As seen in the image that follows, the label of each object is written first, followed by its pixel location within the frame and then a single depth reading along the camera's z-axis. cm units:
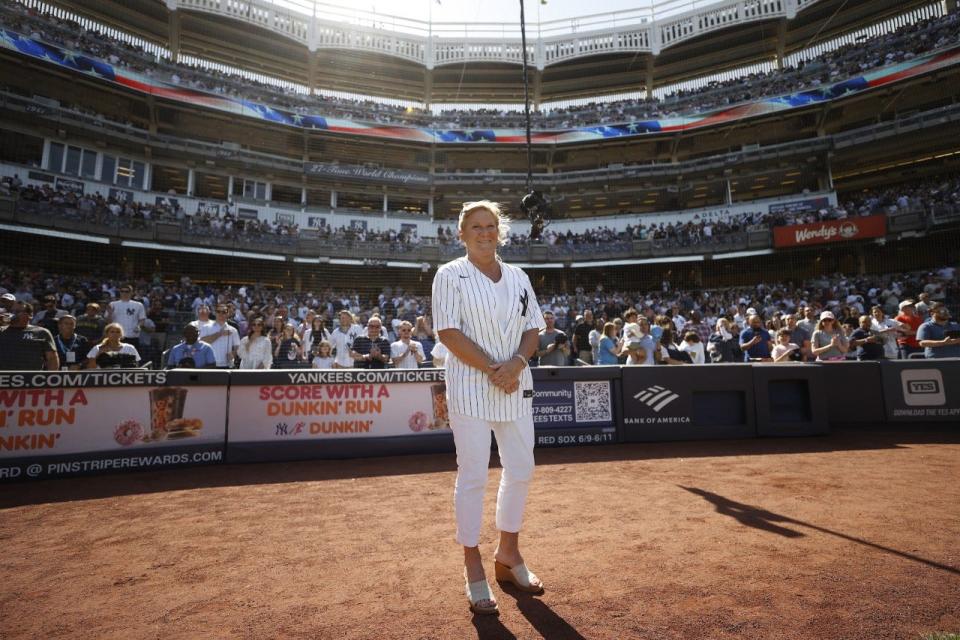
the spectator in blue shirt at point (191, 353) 723
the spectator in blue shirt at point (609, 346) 925
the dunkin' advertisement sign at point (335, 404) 621
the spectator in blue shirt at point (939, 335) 819
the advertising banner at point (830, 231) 2508
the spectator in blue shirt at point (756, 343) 889
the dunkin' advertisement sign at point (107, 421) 523
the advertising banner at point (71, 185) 2491
